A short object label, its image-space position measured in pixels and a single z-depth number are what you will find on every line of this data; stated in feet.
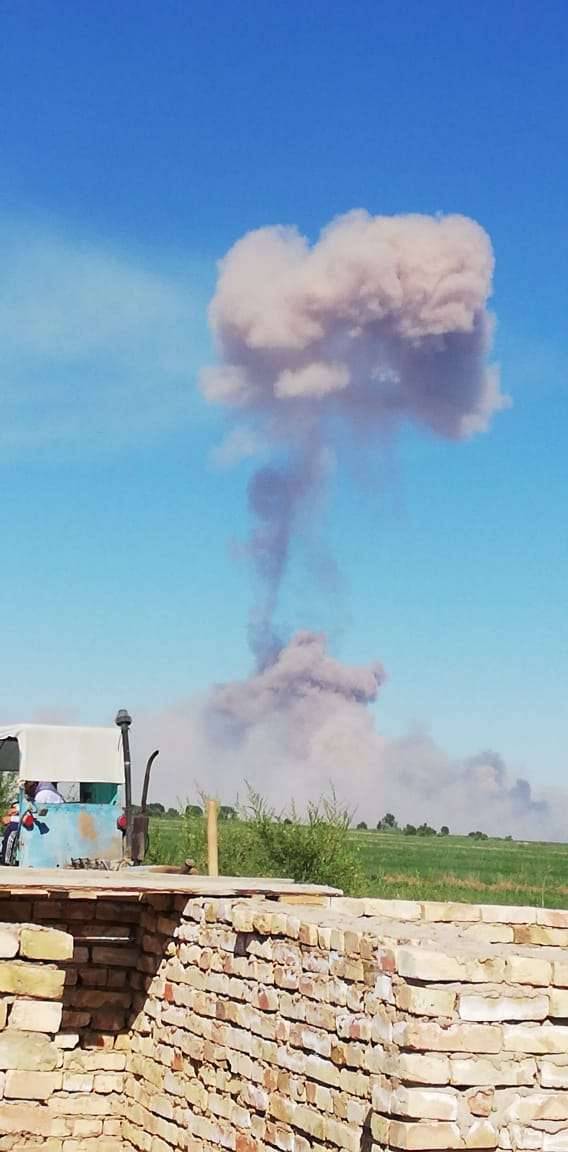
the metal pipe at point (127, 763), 59.26
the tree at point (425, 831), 437.50
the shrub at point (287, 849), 95.86
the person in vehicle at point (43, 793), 60.08
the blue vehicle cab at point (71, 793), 58.85
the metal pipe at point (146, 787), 57.21
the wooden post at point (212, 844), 44.94
